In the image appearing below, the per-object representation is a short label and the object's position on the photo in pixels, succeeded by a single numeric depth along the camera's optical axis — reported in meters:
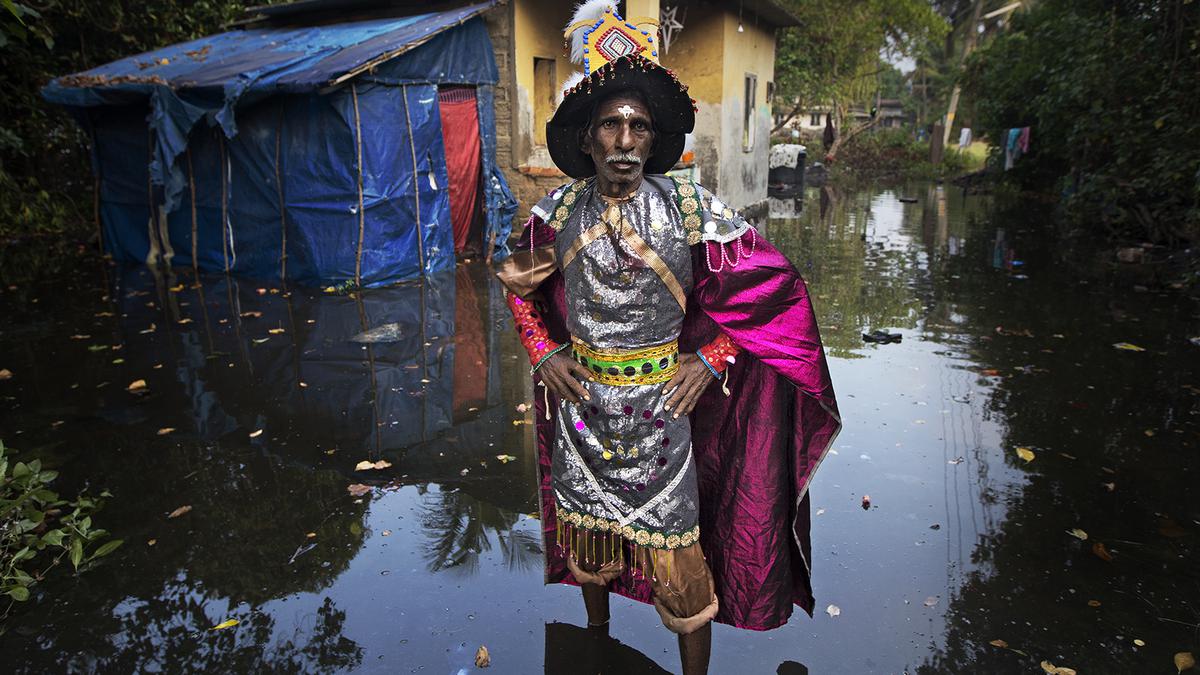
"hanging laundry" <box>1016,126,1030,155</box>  19.25
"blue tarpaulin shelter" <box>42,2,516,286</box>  9.05
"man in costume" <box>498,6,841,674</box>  2.43
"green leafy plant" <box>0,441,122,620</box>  3.41
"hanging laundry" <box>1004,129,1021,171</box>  19.78
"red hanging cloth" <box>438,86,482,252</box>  10.54
